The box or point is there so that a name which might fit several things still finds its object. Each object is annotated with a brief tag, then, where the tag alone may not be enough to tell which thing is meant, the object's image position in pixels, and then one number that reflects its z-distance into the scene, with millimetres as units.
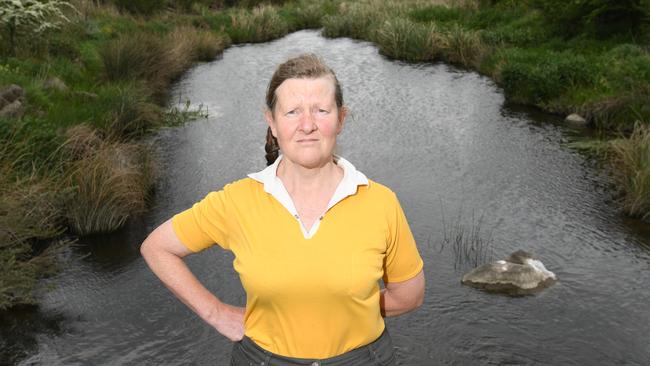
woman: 2160
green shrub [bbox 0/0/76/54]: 13648
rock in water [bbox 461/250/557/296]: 7031
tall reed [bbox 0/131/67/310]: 6355
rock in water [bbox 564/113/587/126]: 13023
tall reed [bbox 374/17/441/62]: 20500
